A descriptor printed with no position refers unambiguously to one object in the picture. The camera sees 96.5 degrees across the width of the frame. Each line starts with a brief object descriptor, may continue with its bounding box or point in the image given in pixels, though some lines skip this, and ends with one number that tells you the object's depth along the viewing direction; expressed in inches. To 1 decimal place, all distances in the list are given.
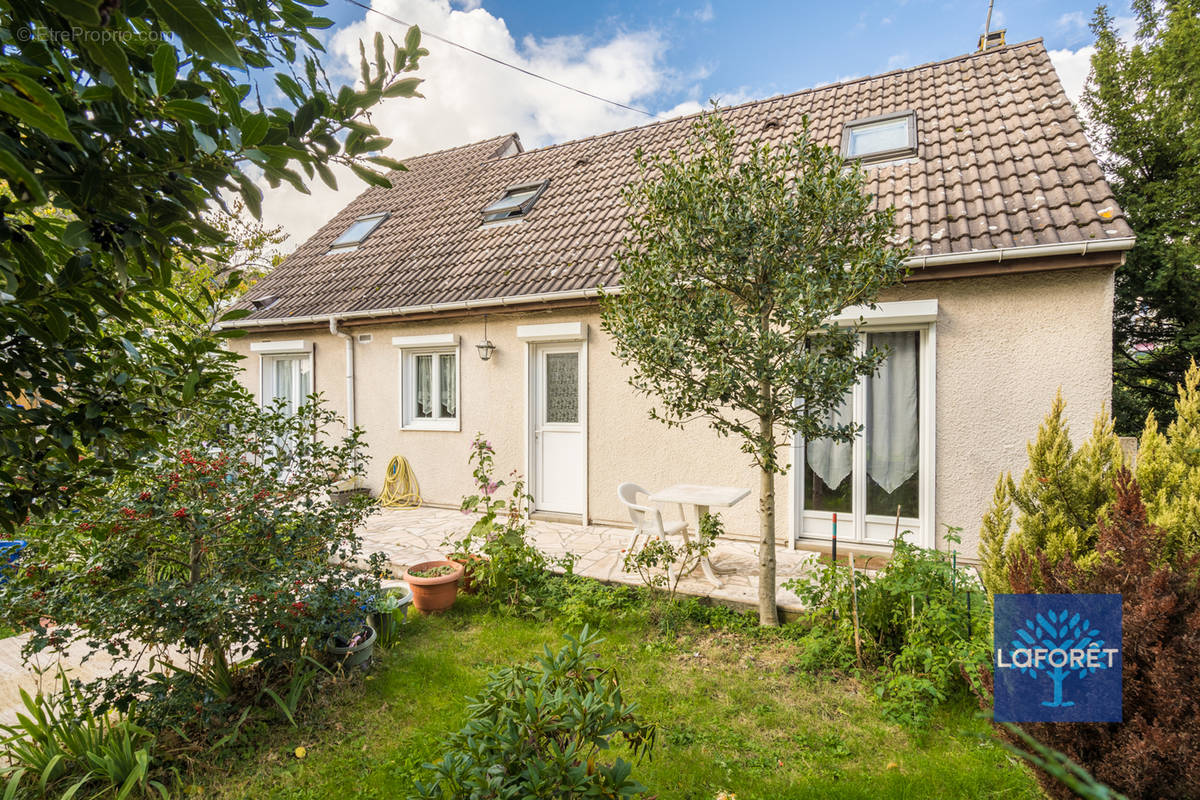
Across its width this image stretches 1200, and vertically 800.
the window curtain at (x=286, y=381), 390.3
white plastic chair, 194.4
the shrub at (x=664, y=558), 177.9
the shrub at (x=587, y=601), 170.7
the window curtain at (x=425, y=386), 335.0
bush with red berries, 109.8
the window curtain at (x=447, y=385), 327.6
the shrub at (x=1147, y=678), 74.7
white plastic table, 193.3
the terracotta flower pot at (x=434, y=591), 184.9
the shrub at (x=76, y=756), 100.1
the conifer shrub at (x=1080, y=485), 143.2
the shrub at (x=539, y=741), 69.7
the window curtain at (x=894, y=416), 216.5
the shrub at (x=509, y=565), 185.6
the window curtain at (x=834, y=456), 224.5
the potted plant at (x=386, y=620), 163.0
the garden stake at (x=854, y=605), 144.1
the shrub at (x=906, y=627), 128.1
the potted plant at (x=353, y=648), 142.0
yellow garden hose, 331.6
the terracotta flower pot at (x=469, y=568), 194.1
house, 198.2
